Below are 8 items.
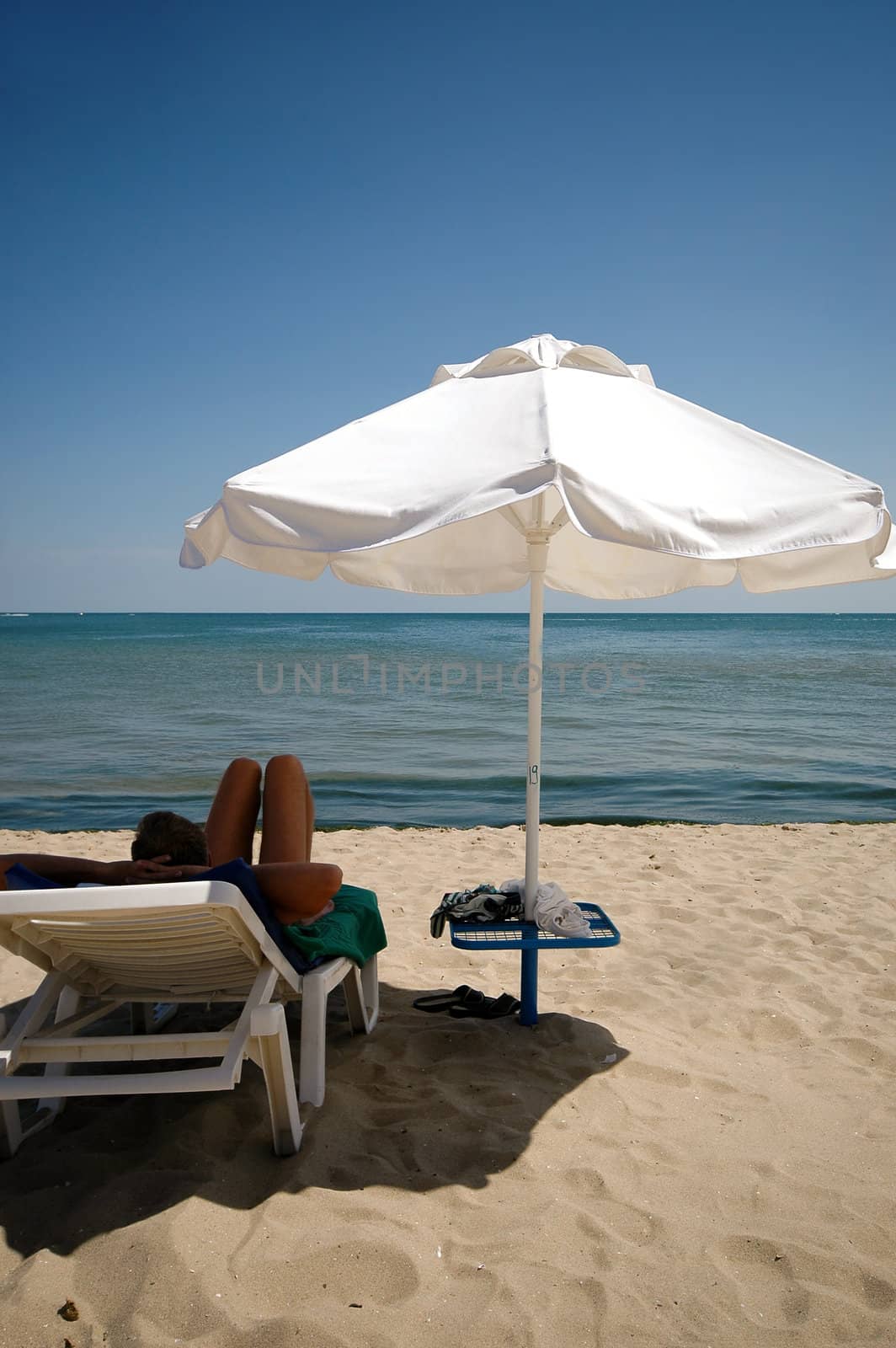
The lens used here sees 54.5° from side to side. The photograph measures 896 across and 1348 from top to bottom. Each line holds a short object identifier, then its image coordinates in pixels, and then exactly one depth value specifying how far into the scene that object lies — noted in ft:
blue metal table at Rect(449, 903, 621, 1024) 9.70
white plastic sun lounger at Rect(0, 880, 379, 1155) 7.17
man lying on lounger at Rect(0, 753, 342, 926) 8.39
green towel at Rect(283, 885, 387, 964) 9.04
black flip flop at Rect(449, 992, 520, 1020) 11.27
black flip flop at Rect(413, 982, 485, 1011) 11.54
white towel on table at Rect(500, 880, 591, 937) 10.17
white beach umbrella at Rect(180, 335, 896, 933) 7.43
